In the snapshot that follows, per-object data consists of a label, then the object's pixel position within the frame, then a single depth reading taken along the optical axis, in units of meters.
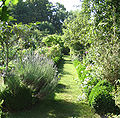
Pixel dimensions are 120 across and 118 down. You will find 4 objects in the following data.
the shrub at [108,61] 4.21
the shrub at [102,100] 3.36
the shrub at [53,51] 9.37
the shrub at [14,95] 3.32
